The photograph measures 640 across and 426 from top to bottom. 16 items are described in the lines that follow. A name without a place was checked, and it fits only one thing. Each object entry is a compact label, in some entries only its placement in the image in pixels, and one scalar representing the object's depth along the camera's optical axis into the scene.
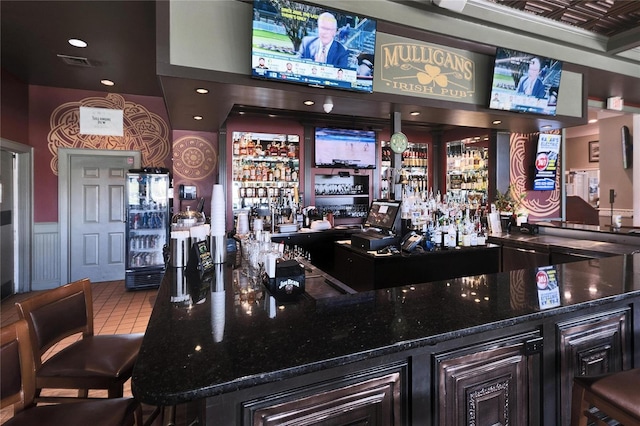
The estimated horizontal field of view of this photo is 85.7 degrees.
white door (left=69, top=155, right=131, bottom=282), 5.58
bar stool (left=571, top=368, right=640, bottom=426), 1.27
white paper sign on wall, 5.48
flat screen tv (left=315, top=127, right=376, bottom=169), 6.02
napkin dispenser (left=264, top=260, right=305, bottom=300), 1.62
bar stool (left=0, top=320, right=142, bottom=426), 1.23
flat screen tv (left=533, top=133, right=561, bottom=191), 6.12
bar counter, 0.97
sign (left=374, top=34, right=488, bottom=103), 3.47
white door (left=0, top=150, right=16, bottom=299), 4.68
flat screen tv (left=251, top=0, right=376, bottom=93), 2.74
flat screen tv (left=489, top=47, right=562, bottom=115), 3.79
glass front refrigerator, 5.31
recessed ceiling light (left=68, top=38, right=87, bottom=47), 3.67
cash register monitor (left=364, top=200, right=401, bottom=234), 3.55
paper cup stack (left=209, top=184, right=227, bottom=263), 2.31
